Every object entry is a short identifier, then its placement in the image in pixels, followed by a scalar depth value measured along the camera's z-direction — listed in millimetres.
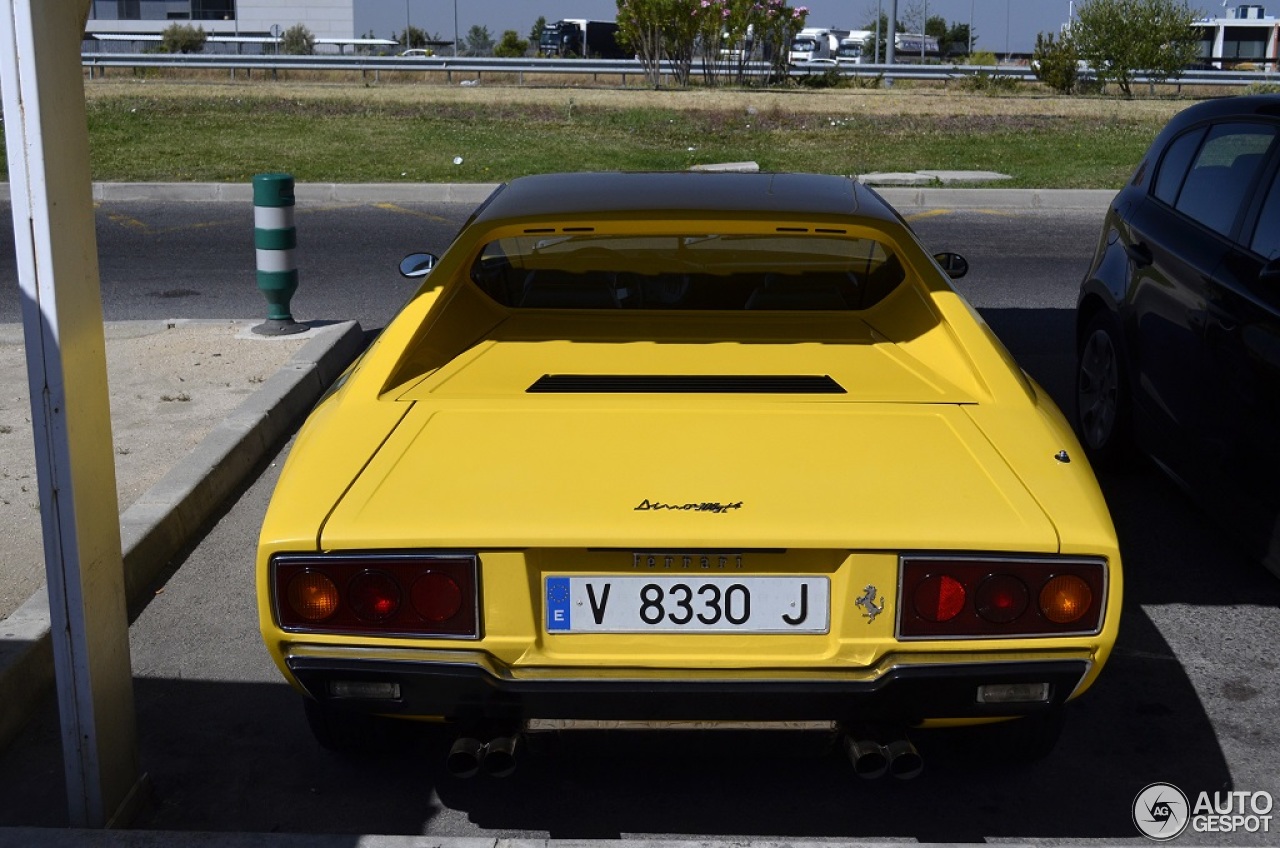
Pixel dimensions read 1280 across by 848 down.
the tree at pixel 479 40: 96856
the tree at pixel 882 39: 64562
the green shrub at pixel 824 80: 31406
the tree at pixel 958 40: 78500
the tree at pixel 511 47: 71375
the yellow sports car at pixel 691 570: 2670
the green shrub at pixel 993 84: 29641
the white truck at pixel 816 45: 54094
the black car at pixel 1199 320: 4125
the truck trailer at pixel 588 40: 61062
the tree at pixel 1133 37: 26875
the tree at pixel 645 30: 27922
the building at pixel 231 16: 81375
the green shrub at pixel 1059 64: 28438
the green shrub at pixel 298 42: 56688
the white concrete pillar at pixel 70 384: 2625
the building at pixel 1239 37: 74250
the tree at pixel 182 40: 51250
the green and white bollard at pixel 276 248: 7395
